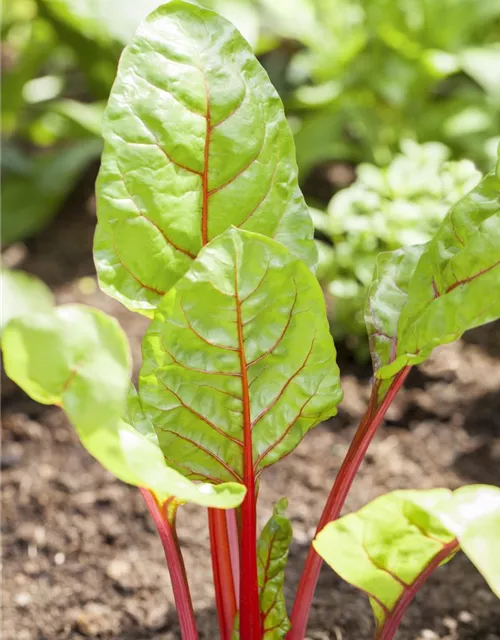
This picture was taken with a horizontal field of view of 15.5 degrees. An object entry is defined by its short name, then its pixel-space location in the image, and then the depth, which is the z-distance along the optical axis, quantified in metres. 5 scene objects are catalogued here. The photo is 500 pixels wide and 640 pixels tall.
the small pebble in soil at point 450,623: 1.16
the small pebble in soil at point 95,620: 1.17
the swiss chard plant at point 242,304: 0.98
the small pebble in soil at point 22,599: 1.20
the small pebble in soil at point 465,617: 1.17
